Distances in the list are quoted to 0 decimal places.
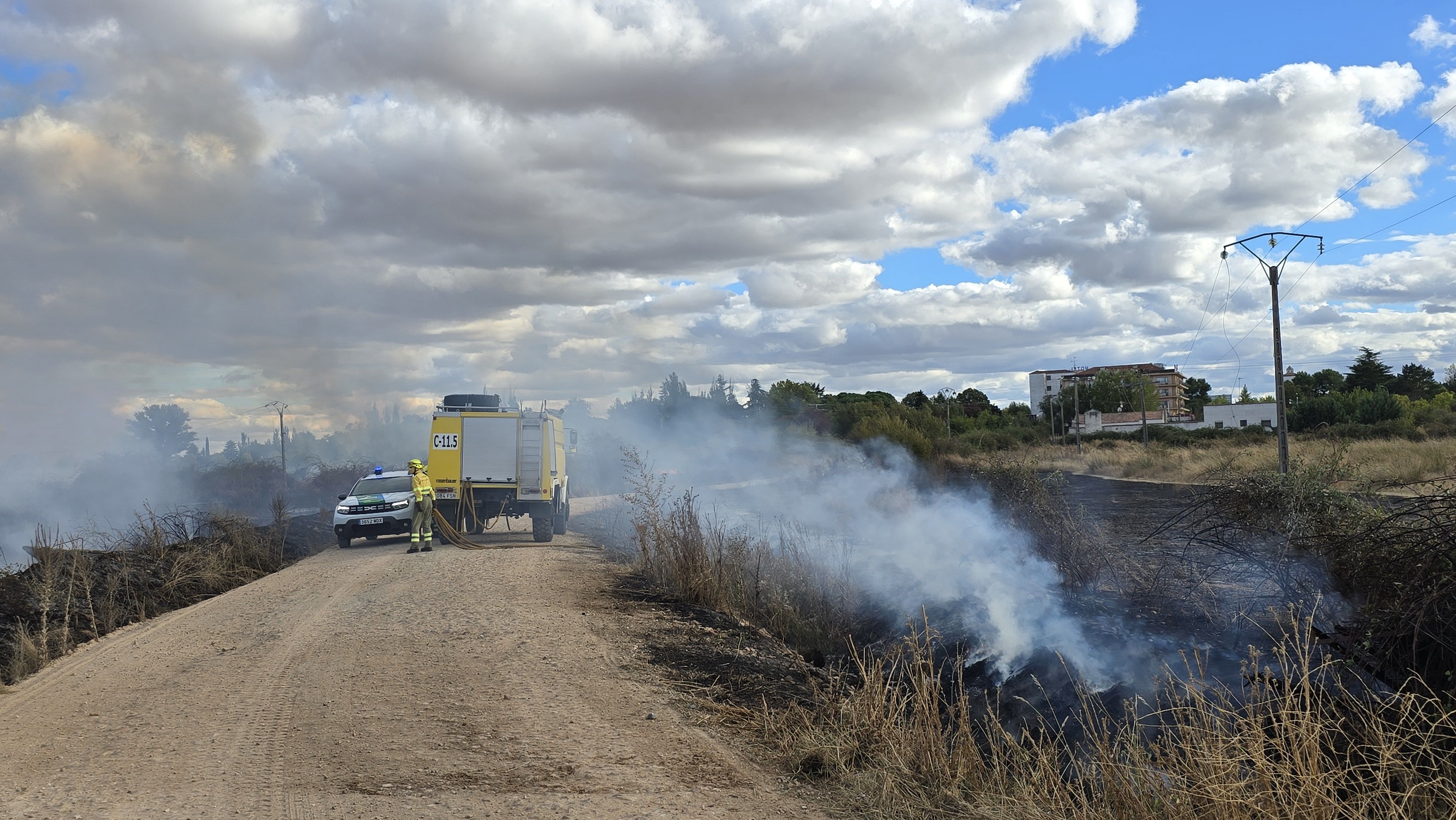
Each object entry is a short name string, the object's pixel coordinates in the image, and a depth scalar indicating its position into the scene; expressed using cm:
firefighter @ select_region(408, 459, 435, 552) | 1731
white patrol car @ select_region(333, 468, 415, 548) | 1981
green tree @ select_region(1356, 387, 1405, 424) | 6166
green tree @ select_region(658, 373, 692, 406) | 5131
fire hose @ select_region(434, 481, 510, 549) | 1853
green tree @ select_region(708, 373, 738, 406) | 5066
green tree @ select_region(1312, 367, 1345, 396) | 9650
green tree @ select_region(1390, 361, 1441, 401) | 8650
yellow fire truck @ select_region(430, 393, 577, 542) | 1986
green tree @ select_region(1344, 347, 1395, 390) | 8931
